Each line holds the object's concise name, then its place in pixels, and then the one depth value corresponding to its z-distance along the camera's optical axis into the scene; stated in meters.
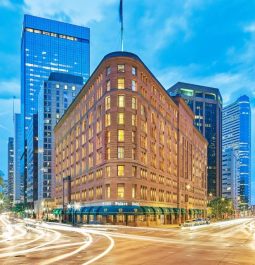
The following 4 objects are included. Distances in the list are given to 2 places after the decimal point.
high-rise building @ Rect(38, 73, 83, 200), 123.69
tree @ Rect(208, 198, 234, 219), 119.14
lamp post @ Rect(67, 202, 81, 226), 63.32
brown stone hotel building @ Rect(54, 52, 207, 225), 55.06
